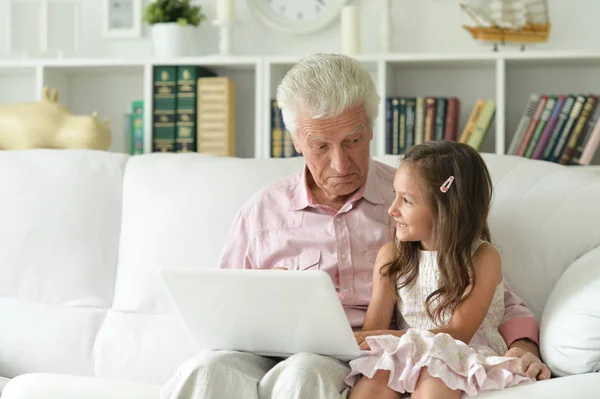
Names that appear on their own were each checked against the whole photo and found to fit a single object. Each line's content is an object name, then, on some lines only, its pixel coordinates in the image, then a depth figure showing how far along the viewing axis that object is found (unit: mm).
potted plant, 3189
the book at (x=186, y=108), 3135
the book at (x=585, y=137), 2922
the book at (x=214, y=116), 3115
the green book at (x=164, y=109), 3154
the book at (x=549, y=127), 2930
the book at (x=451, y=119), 3029
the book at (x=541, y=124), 2941
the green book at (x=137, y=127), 3229
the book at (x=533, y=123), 2953
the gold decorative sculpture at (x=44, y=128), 2982
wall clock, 3248
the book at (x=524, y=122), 2977
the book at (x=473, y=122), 3004
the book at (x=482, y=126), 2994
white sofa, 1967
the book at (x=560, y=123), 2918
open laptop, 1478
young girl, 1605
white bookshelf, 3018
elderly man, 1959
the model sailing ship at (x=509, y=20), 2992
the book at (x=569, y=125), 2910
